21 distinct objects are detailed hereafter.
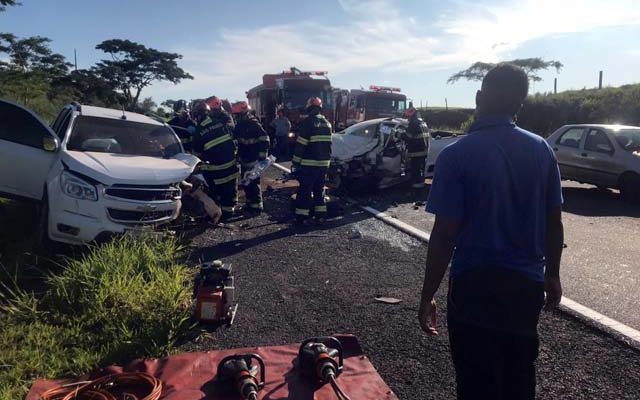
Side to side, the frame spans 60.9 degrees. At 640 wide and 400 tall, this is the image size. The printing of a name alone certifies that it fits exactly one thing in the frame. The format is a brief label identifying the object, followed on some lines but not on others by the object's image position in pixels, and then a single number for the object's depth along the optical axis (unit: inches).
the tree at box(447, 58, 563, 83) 1707.7
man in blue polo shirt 90.7
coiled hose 127.9
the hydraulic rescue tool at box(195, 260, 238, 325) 177.8
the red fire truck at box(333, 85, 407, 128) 898.7
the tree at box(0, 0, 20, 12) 529.2
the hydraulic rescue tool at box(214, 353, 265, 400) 126.2
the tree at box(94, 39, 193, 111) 1777.8
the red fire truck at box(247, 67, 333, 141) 818.2
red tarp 132.6
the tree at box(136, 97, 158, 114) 2056.8
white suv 237.6
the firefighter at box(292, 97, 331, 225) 340.5
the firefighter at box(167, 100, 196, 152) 480.7
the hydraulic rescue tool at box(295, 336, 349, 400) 134.6
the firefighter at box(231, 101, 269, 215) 384.5
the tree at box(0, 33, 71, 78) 1226.6
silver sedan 405.7
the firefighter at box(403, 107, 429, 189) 446.0
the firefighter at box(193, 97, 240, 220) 345.1
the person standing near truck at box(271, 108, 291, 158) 764.6
